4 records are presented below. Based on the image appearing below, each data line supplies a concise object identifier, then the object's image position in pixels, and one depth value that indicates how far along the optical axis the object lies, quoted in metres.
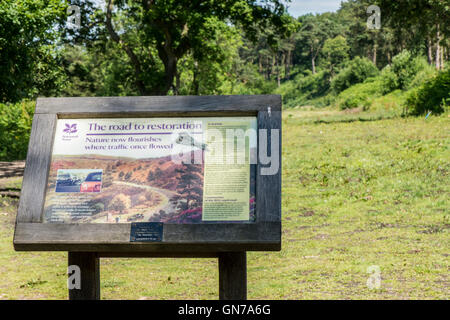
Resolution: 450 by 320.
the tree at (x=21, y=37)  10.15
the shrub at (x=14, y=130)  21.80
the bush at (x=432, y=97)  19.72
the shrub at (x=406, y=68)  31.15
